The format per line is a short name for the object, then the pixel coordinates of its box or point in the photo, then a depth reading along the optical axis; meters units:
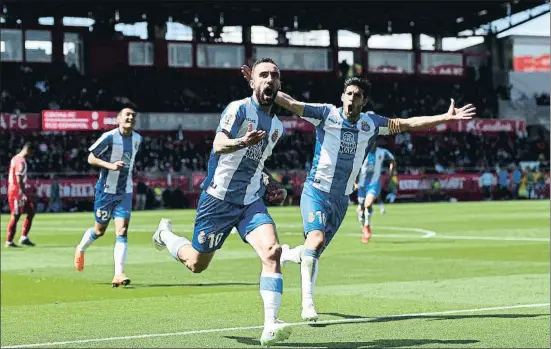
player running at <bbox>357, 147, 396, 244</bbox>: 23.48
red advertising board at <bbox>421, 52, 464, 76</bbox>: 67.56
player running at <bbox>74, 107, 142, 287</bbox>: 14.84
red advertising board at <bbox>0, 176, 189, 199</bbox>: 47.81
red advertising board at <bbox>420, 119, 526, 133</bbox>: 65.38
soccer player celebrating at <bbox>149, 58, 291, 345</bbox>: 8.90
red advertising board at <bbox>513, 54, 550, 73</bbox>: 74.19
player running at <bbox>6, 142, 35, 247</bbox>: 23.54
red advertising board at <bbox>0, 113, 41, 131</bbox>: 53.34
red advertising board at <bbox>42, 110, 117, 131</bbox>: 53.38
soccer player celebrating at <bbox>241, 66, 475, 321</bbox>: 10.97
